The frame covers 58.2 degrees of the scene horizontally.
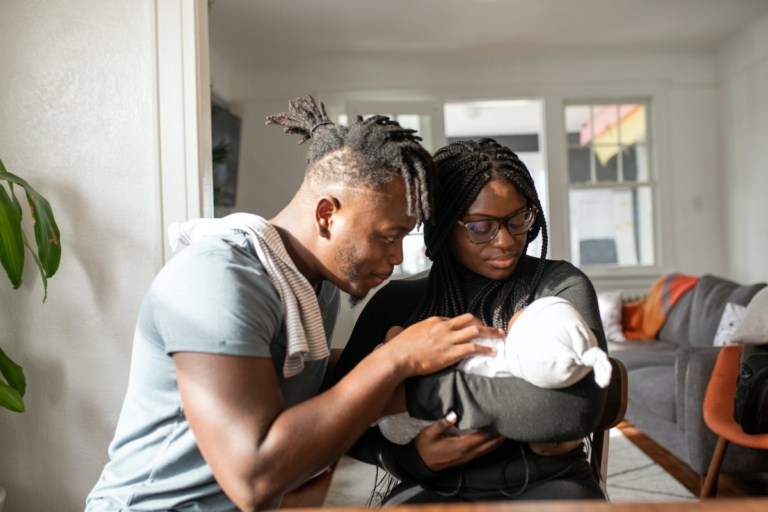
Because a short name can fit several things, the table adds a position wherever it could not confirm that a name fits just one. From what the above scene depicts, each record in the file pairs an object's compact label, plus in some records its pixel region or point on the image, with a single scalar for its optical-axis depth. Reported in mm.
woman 1138
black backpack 2646
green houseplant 1984
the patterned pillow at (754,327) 3032
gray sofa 3273
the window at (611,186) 7016
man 960
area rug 3203
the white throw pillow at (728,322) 4211
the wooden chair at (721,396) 2928
